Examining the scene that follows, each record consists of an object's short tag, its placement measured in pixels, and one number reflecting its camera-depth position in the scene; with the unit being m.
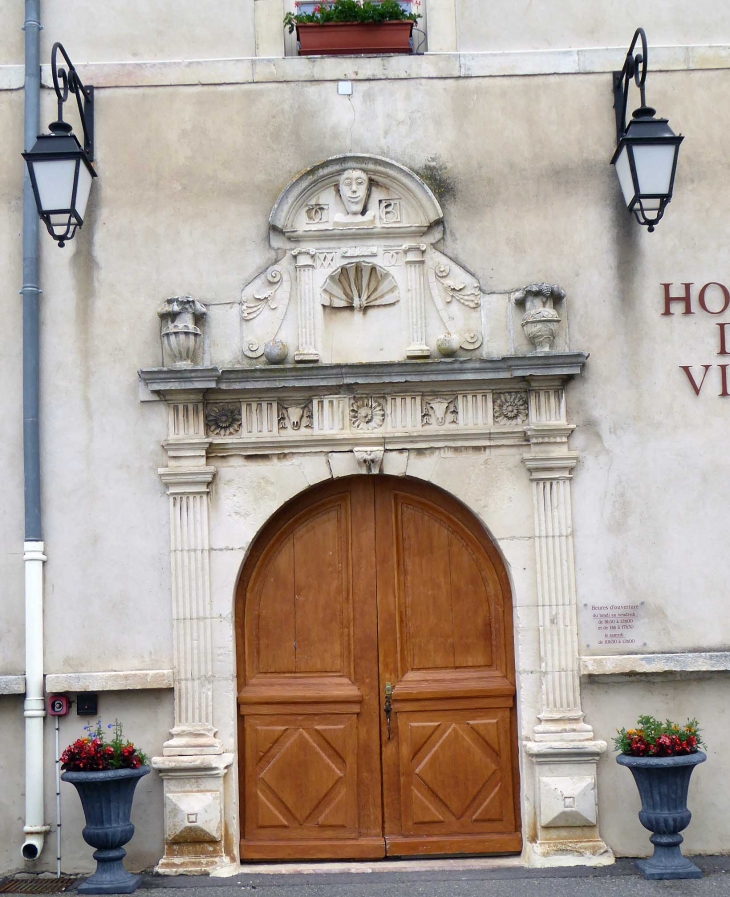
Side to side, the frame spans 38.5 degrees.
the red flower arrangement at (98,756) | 5.74
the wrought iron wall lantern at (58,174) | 5.83
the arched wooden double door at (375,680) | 6.30
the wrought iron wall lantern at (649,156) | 5.90
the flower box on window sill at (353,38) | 6.60
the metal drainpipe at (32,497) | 6.11
